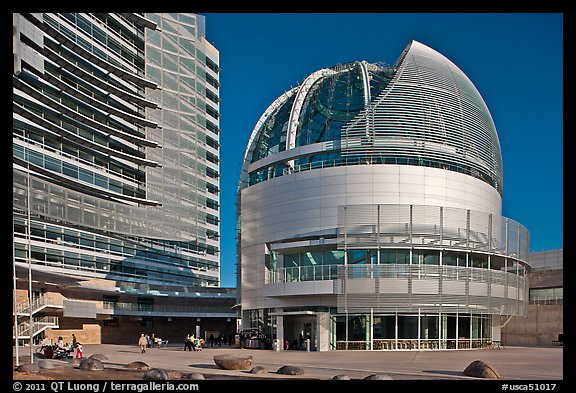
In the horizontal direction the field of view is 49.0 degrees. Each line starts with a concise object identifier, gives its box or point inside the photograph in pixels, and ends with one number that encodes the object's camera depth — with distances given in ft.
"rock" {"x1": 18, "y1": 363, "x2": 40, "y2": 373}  82.78
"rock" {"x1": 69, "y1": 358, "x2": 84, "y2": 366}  101.12
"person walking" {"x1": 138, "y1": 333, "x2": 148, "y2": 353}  143.74
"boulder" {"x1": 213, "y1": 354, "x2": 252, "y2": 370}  88.38
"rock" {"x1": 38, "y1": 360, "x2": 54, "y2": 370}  89.98
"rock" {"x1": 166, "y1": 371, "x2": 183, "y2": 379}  75.94
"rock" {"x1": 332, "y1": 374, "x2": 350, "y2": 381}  69.19
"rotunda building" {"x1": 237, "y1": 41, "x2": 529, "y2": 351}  146.41
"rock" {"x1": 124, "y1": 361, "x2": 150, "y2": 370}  88.70
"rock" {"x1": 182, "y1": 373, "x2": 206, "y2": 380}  74.66
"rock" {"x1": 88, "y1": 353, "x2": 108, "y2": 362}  108.70
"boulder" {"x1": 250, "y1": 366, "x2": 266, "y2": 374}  83.92
